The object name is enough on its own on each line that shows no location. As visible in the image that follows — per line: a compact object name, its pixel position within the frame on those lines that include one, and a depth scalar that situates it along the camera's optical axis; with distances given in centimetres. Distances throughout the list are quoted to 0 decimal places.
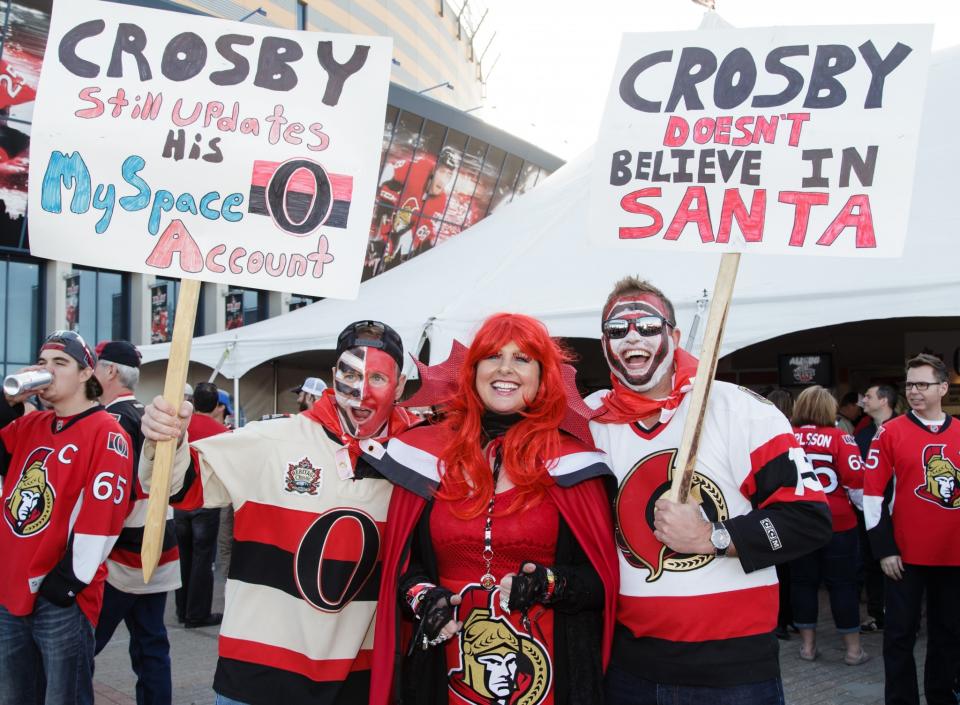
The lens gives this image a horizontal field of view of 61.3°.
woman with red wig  227
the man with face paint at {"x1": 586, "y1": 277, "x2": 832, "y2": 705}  217
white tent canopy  589
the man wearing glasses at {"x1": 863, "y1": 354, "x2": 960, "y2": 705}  411
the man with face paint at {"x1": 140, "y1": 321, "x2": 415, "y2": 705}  238
